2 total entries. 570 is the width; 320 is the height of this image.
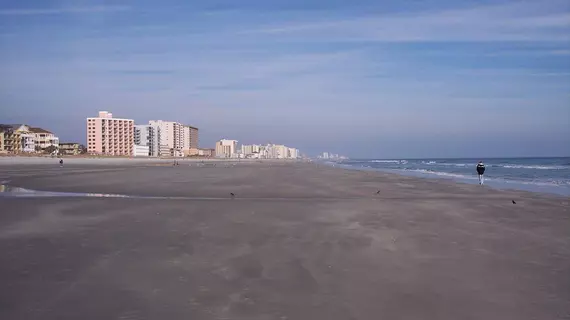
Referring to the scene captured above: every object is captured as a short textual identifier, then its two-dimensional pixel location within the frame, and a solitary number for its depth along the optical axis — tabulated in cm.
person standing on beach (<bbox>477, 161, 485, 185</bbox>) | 2498
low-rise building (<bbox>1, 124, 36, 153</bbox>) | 11057
